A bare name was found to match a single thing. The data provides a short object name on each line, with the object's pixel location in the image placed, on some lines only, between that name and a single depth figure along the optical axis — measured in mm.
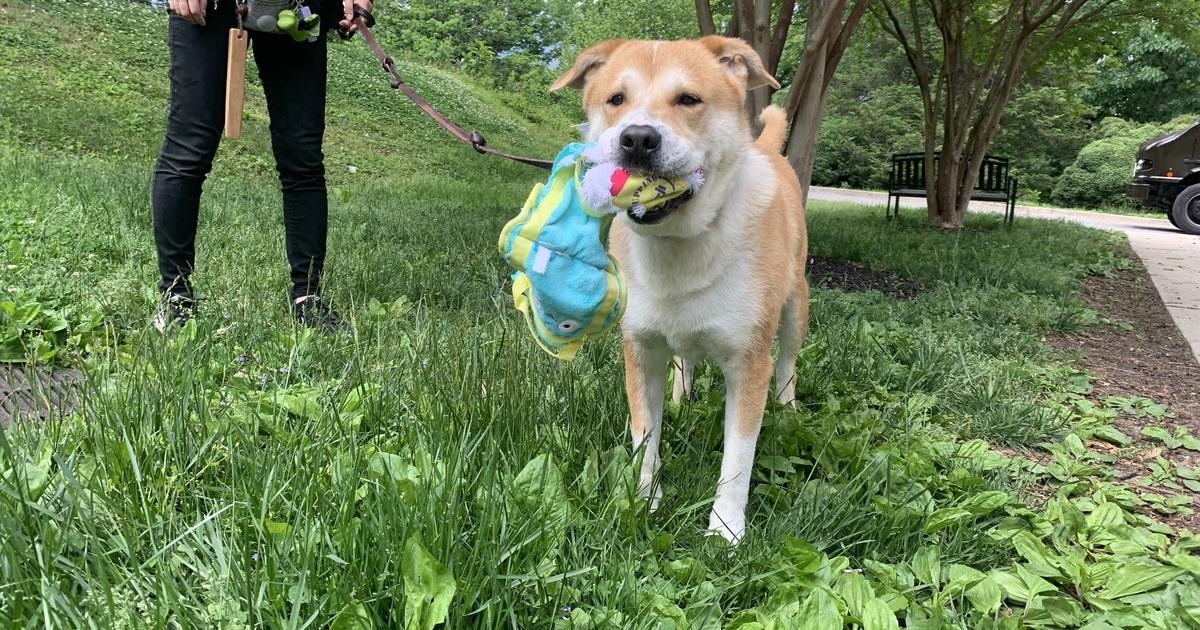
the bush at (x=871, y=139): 26447
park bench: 10945
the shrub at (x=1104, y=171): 22406
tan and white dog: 1986
